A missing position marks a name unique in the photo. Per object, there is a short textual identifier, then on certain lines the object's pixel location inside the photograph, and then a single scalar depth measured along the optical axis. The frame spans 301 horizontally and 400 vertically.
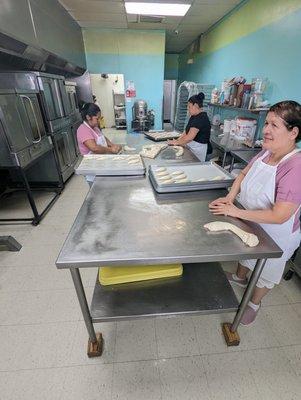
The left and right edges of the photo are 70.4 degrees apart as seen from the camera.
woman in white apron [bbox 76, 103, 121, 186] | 2.18
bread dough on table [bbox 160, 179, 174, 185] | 1.36
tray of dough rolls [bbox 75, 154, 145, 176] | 1.63
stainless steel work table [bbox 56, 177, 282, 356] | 0.88
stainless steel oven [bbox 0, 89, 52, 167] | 2.20
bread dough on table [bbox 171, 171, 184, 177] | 1.54
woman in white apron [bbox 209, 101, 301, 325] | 1.03
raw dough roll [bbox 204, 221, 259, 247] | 0.93
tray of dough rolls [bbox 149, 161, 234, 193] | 1.37
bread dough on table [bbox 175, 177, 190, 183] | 1.42
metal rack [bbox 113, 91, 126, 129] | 5.81
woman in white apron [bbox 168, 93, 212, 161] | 2.57
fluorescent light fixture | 3.45
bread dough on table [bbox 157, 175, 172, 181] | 1.44
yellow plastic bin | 1.26
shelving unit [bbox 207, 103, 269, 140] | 2.97
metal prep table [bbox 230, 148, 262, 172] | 2.49
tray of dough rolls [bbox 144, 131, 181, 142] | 2.88
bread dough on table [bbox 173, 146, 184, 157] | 2.21
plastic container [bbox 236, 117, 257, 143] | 3.10
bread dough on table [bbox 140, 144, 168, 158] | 2.15
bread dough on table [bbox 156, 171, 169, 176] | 1.52
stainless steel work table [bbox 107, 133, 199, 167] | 2.03
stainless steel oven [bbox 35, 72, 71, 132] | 3.01
